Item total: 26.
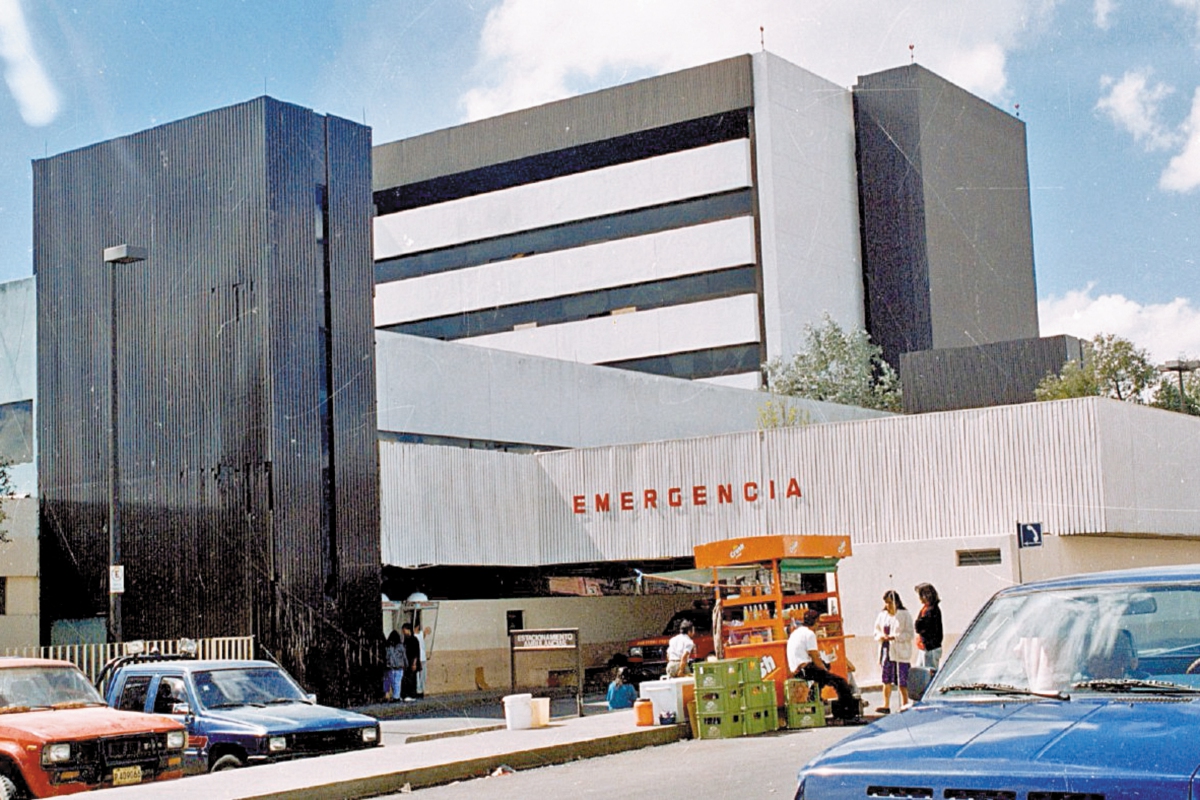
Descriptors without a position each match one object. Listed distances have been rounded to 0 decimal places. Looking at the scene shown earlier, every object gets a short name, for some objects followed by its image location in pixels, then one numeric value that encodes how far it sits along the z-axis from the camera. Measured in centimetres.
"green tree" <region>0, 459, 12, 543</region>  3199
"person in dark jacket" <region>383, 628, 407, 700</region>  3148
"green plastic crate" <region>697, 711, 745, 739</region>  1897
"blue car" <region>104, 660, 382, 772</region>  1588
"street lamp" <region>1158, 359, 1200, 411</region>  4566
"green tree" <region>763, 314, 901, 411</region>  6581
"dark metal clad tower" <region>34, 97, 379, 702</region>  2998
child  2375
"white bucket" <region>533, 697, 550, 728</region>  2036
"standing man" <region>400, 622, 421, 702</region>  3198
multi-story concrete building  6875
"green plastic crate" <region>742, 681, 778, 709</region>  1928
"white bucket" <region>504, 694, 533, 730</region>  2022
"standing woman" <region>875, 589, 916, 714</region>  2017
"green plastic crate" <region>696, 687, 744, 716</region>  1900
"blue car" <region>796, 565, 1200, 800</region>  484
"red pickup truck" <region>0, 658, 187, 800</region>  1364
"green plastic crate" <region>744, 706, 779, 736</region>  1917
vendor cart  2067
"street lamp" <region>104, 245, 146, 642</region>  2558
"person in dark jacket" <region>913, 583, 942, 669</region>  1841
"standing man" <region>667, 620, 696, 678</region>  2184
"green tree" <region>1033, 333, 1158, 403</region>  5997
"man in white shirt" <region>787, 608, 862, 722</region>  1973
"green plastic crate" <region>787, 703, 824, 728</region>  1973
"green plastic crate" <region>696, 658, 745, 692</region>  1902
